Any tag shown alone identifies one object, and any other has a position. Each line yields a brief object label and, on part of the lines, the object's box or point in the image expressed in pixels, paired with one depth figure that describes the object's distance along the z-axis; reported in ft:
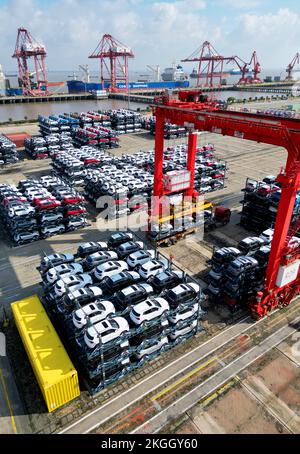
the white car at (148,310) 55.62
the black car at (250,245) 80.79
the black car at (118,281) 65.77
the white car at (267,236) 83.82
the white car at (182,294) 60.44
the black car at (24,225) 92.92
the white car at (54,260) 71.10
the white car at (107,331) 50.57
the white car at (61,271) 66.33
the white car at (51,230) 97.71
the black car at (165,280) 66.13
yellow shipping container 48.29
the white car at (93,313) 54.70
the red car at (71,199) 99.09
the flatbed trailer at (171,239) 93.86
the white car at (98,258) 73.97
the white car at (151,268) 69.46
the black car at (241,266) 68.23
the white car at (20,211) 91.81
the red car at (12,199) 99.09
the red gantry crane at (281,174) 59.36
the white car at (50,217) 96.18
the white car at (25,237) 93.76
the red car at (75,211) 100.42
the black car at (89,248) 80.69
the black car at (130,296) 60.59
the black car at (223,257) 73.47
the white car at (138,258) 73.92
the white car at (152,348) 56.59
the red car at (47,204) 94.89
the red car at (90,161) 143.84
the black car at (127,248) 79.15
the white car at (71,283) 62.49
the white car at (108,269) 68.69
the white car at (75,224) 102.20
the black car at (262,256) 73.56
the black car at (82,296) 59.31
